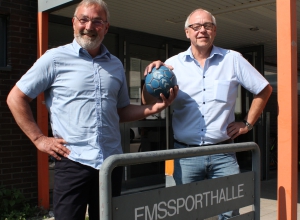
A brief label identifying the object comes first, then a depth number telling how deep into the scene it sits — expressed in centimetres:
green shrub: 508
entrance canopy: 532
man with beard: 249
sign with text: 208
